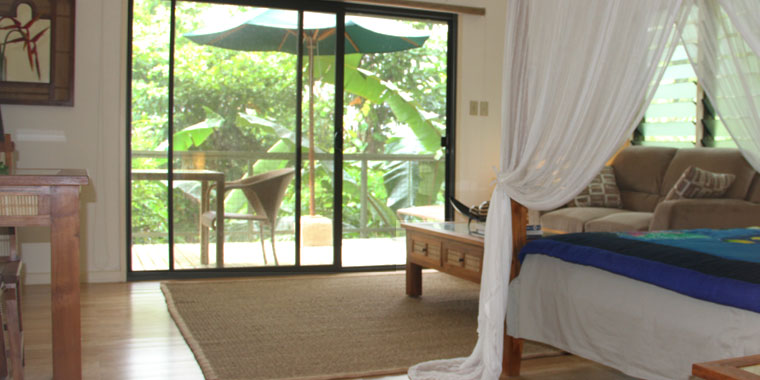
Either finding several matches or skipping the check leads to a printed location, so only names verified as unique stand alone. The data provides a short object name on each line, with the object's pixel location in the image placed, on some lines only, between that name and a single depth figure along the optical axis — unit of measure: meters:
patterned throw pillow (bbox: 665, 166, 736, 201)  4.50
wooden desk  2.29
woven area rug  2.90
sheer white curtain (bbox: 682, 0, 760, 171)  2.75
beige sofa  4.21
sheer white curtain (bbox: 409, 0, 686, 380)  2.37
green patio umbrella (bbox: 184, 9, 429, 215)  4.98
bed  2.04
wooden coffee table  3.62
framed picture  4.36
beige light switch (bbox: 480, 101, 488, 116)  5.61
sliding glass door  4.81
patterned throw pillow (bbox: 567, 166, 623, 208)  5.27
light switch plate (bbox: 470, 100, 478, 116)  5.57
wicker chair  5.02
